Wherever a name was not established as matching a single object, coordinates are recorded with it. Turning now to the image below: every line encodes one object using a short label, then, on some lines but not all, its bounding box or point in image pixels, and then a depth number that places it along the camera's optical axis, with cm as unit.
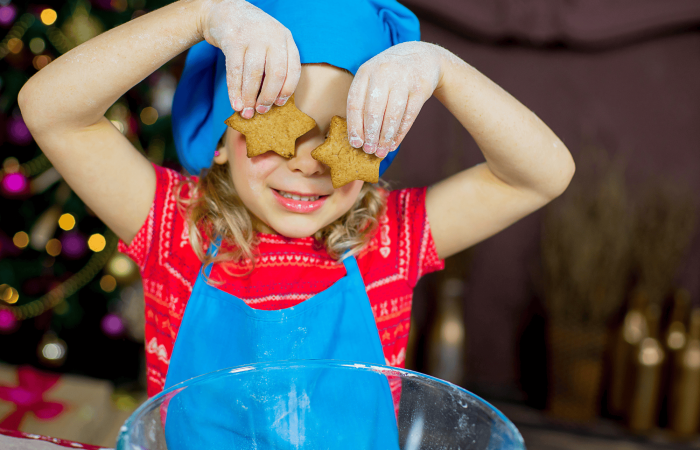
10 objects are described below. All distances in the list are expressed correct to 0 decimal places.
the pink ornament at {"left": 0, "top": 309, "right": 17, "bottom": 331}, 191
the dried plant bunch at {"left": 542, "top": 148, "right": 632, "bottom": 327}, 201
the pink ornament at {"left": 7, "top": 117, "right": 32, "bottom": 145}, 180
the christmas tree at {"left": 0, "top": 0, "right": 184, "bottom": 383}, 181
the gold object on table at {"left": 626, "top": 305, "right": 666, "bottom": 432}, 196
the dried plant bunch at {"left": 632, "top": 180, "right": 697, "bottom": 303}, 201
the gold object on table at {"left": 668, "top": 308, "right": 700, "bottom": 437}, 193
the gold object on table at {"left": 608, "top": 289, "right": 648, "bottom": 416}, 202
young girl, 65
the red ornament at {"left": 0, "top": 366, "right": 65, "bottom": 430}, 173
